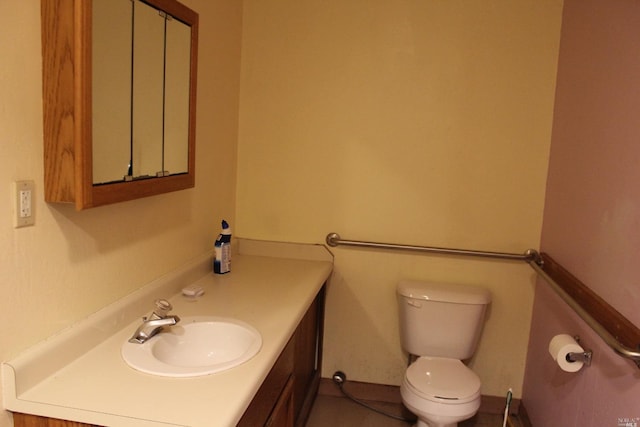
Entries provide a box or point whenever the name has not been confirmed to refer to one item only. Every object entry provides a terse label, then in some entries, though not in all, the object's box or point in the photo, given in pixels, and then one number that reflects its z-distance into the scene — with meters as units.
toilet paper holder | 1.81
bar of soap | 1.91
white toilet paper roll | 1.83
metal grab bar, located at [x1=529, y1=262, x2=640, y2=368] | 1.40
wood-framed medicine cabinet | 1.23
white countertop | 1.14
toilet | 2.23
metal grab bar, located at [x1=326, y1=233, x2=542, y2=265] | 2.46
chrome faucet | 1.47
